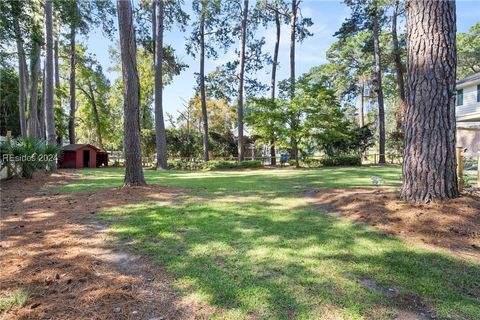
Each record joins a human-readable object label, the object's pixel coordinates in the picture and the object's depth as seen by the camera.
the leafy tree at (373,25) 20.83
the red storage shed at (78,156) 21.09
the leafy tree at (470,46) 26.23
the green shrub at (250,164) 18.94
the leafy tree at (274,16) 23.58
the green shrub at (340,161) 19.08
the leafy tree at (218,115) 35.66
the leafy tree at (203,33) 20.89
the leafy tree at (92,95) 26.82
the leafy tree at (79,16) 11.39
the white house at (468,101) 17.12
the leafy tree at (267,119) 19.14
